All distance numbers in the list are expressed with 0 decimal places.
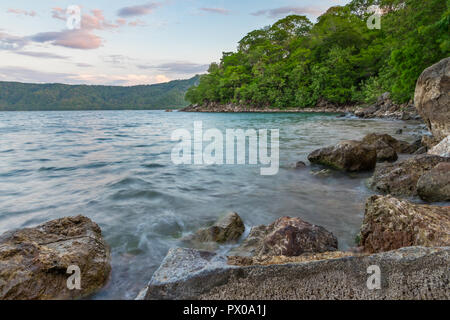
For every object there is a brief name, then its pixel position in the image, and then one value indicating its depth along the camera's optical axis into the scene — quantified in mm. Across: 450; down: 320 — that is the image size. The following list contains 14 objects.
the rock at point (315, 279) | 1388
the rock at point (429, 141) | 7066
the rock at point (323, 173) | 6263
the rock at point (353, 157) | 6332
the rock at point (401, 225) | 2256
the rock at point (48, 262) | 2053
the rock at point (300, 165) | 7372
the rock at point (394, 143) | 8258
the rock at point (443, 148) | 5277
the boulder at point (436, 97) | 6969
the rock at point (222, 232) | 3477
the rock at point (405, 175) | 4469
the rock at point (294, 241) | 2655
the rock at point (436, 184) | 3699
